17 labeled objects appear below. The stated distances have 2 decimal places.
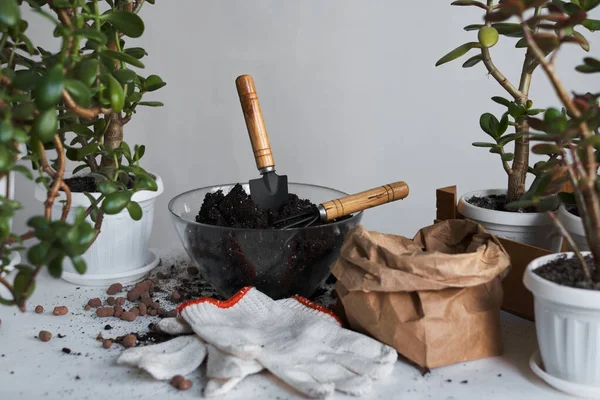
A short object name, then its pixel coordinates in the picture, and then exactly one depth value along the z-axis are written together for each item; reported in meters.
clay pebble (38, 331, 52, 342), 1.18
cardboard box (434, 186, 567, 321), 1.19
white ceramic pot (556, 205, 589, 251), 1.15
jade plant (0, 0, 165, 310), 0.89
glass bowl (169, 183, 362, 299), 1.24
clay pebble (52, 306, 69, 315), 1.28
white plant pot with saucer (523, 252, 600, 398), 0.94
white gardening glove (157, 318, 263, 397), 1.00
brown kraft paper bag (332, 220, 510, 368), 1.06
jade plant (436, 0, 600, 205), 1.25
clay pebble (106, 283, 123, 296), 1.37
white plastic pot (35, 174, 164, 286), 1.40
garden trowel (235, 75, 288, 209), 1.36
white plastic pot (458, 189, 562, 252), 1.27
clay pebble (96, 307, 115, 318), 1.28
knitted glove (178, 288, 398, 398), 1.02
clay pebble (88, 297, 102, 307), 1.32
